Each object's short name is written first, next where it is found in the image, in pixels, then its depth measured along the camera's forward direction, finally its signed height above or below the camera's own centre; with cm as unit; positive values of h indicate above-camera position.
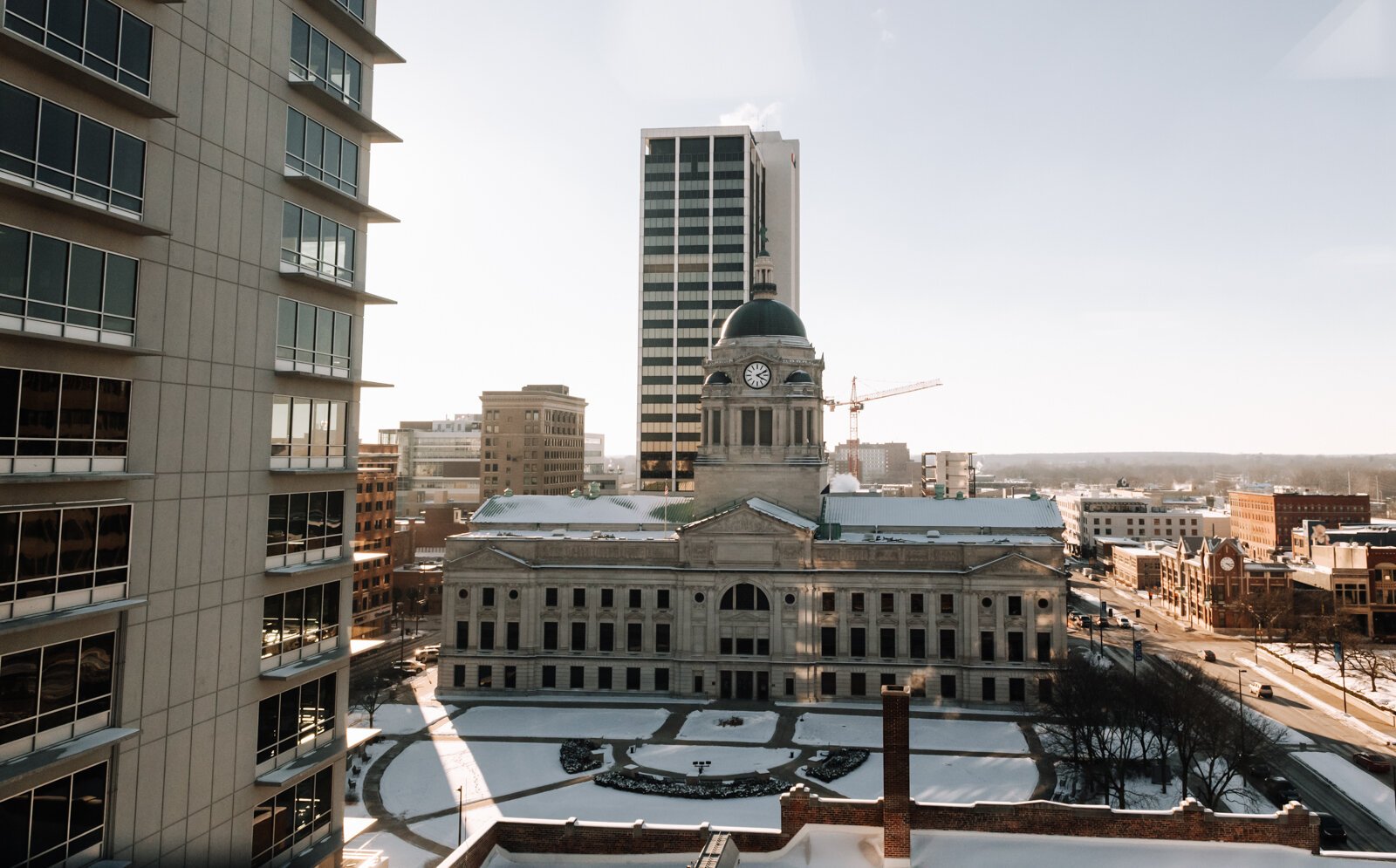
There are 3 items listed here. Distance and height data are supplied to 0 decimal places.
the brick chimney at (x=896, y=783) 2497 -976
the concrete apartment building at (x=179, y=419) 1498 +106
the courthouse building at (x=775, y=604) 6312 -1079
